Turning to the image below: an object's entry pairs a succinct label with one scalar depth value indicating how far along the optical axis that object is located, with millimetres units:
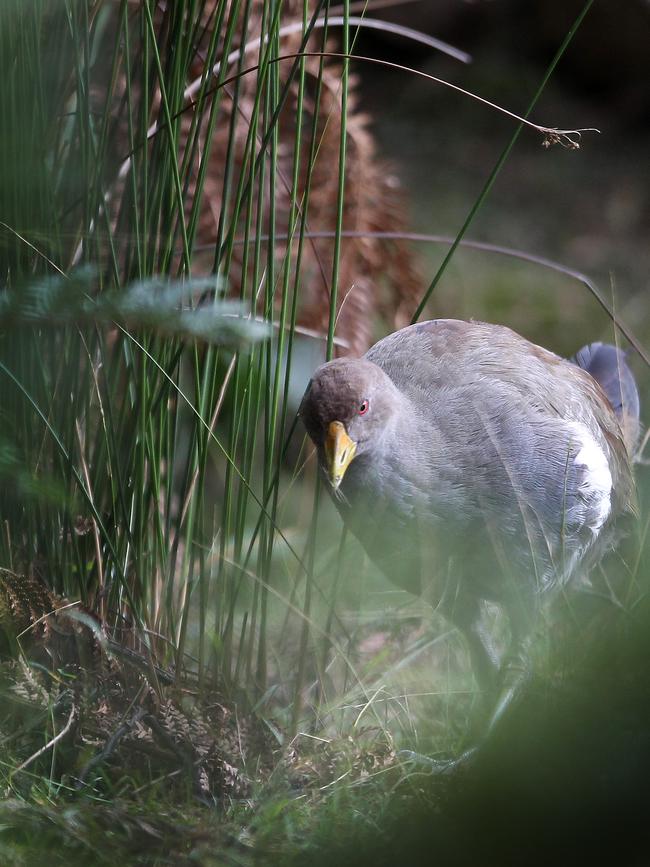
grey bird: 7183
